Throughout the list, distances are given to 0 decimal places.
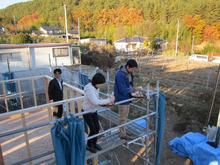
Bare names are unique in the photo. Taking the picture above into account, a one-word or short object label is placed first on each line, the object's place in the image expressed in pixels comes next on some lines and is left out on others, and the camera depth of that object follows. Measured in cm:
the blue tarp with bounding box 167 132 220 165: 451
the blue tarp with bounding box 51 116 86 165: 197
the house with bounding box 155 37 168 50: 4644
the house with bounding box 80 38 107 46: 5039
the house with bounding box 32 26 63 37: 5435
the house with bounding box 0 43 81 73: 1480
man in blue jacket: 290
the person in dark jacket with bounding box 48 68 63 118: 420
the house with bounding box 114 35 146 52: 4588
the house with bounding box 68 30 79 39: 5784
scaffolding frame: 269
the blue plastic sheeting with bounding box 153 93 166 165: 330
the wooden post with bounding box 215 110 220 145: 494
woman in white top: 246
